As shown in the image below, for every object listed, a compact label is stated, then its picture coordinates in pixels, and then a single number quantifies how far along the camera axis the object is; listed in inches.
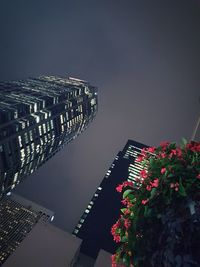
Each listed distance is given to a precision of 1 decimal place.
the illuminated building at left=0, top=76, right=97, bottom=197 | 3014.3
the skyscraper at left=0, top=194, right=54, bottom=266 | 5413.4
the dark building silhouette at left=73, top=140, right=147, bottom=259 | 3885.1
